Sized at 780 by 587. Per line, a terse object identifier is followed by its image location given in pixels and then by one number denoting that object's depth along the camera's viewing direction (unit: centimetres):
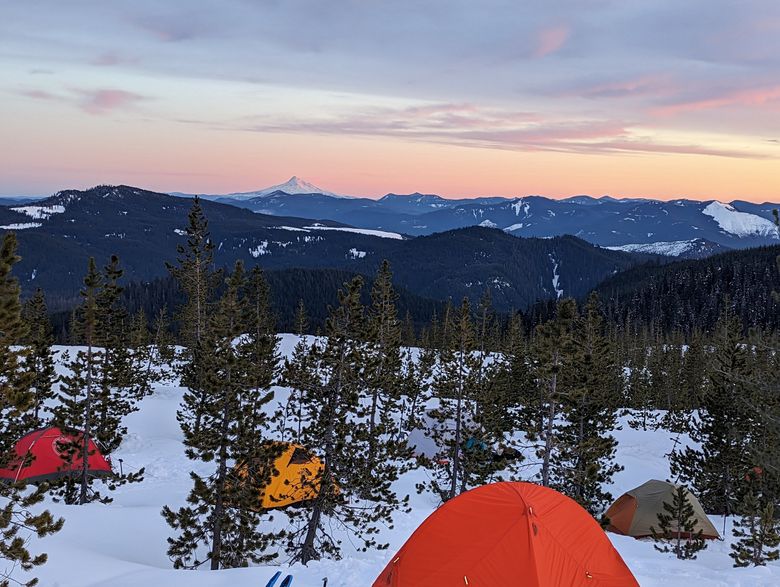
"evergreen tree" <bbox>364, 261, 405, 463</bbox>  3125
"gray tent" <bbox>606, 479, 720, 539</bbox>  2472
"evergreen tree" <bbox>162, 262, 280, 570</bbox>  1694
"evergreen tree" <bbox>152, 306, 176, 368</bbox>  6862
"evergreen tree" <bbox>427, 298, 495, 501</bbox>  2930
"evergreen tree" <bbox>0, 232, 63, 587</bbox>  993
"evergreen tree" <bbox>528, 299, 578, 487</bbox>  2036
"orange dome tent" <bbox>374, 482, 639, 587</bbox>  1018
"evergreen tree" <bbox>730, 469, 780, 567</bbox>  1783
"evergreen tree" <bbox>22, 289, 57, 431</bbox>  3397
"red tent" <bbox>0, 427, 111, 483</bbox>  2797
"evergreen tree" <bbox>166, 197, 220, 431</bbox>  3772
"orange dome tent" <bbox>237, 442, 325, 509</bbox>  2534
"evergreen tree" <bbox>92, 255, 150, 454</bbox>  2536
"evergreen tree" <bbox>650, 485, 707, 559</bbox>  2038
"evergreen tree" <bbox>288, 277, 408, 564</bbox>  1825
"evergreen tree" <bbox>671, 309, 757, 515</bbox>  2822
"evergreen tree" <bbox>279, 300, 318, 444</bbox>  1847
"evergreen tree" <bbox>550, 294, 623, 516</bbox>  2407
